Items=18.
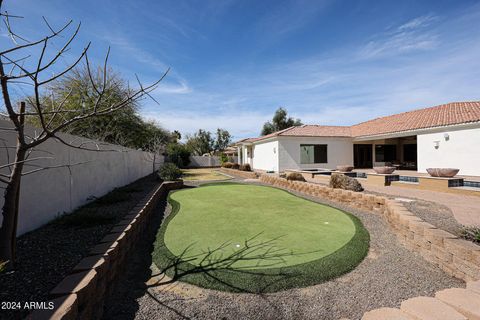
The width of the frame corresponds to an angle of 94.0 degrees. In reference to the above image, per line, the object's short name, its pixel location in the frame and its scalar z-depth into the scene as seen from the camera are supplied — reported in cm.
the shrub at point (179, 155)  3562
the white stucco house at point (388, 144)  1382
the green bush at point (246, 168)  2405
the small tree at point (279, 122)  4638
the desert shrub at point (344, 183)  1003
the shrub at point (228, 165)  3019
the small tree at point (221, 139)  5634
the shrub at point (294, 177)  1371
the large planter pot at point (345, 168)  1631
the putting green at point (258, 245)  358
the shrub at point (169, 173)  1460
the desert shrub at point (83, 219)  503
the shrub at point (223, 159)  3932
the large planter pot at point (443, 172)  1049
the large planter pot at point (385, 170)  1304
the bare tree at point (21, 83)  241
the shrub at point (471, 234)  404
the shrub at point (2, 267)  249
